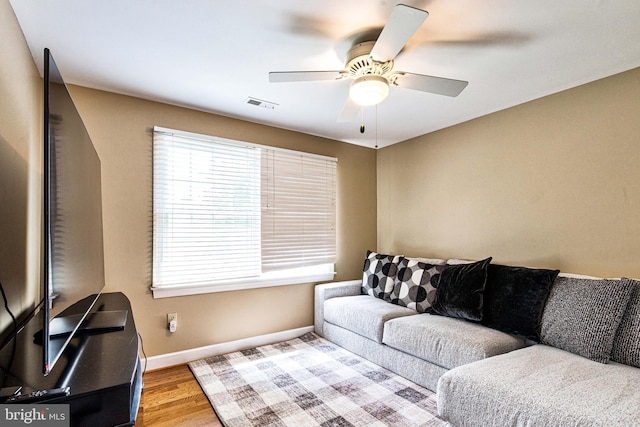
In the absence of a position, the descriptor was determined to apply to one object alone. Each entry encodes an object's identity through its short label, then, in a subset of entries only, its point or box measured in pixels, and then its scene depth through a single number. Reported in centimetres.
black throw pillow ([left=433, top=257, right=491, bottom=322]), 247
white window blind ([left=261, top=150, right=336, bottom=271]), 336
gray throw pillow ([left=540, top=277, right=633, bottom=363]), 185
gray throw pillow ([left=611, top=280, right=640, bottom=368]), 179
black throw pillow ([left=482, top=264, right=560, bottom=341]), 219
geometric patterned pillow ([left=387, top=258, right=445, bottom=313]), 289
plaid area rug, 202
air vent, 279
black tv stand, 90
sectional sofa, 148
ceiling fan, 185
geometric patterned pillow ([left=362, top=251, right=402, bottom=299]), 330
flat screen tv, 89
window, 281
